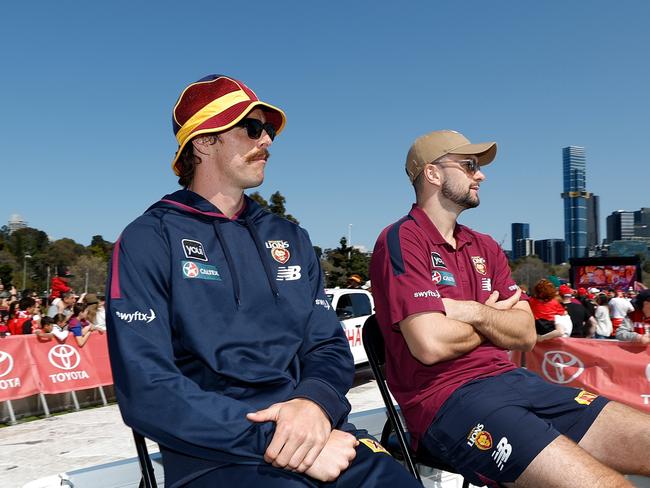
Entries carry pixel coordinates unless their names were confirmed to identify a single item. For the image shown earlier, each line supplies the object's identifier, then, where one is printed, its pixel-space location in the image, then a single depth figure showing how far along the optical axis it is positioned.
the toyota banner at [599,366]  7.32
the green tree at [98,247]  144.25
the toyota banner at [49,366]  9.02
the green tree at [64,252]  140.00
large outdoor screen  43.19
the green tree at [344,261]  59.39
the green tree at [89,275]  111.19
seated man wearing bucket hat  1.72
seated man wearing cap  2.19
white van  12.14
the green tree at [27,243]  135.62
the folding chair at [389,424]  2.46
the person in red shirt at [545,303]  9.10
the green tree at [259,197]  34.25
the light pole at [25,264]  116.41
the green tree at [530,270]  135.50
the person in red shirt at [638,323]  7.44
